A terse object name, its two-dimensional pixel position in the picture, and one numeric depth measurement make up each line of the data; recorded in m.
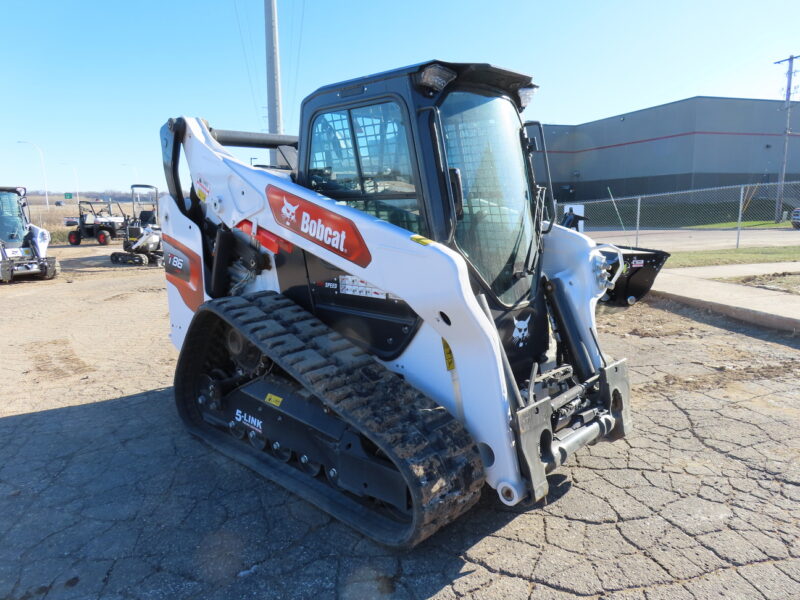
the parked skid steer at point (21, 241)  13.38
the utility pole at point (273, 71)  11.45
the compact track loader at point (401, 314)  2.69
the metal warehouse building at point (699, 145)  35.53
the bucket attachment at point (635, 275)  7.21
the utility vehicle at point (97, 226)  23.92
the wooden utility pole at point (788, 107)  28.50
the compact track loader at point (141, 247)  16.50
